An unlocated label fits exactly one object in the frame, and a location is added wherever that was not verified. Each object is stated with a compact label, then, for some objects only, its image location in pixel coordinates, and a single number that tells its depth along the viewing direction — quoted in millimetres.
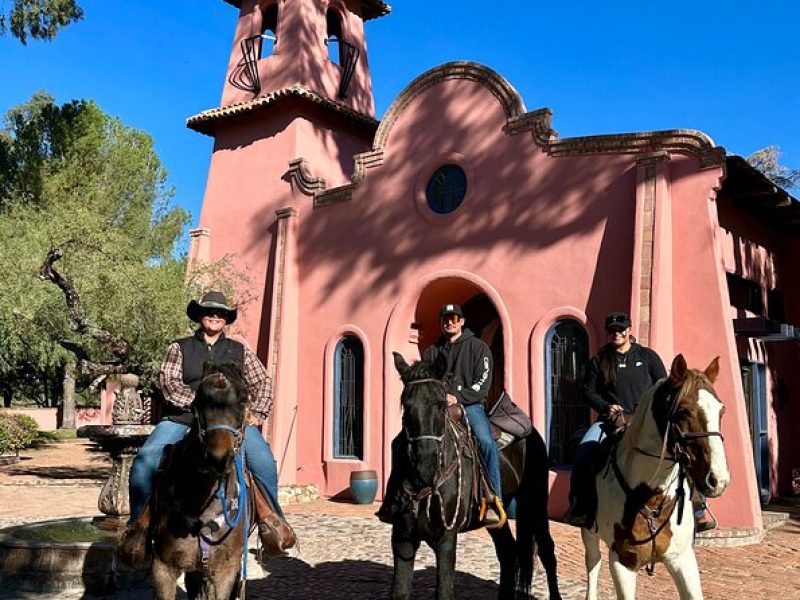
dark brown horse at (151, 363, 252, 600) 4551
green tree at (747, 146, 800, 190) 24234
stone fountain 7703
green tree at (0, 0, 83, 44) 14719
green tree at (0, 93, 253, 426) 15852
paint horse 4715
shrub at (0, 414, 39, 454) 23047
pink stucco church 12102
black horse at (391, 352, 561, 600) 5289
